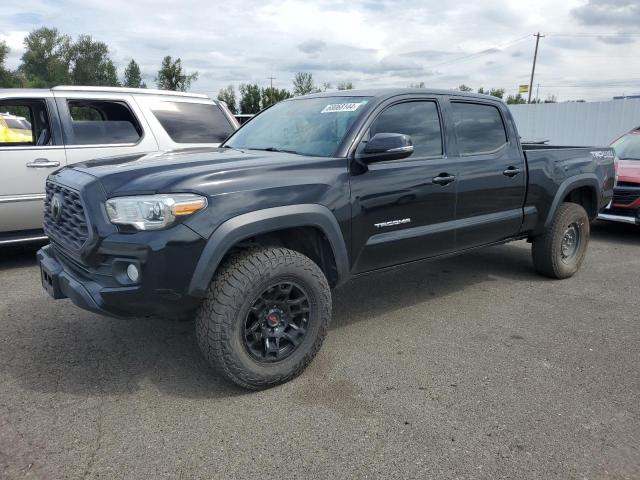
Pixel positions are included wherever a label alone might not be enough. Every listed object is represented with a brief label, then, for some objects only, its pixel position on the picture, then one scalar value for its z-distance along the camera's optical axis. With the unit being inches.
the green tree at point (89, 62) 3390.7
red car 286.9
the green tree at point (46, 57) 3321.9
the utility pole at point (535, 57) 1835.6
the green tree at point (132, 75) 3479.3
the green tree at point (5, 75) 2481.5
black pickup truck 109.0
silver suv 212.7
